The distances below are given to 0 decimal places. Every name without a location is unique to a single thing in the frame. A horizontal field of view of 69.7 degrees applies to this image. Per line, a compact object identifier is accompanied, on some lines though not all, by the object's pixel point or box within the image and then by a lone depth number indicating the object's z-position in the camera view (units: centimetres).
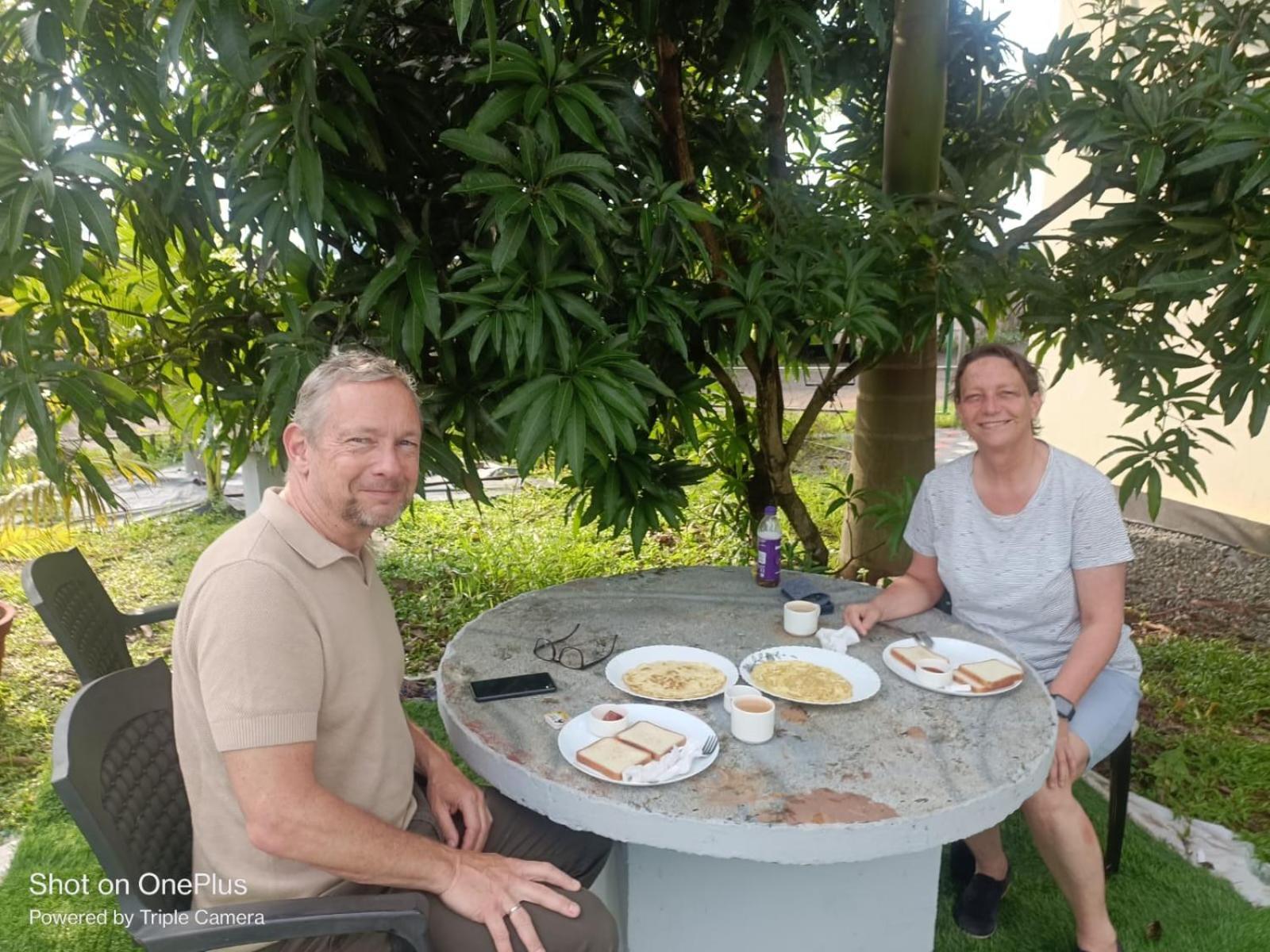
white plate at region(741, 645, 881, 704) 190
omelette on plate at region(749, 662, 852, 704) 184
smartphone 189
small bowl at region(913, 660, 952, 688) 191
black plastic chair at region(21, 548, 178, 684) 194
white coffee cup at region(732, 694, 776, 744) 168
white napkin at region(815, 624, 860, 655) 211
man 138
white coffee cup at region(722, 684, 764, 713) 179
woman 204
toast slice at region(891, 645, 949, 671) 200
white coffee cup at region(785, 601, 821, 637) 219
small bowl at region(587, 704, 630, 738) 170
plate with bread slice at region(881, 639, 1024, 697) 188
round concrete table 146
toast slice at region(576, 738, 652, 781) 157
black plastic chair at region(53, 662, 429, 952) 132
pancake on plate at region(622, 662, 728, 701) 187
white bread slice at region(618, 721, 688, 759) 163
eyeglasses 206
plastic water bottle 252
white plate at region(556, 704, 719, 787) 165
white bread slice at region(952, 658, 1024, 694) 187
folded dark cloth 242
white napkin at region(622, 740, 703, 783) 154
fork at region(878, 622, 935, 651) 212
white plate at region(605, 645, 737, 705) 198
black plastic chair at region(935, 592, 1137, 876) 233
